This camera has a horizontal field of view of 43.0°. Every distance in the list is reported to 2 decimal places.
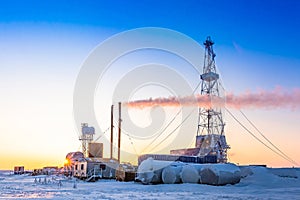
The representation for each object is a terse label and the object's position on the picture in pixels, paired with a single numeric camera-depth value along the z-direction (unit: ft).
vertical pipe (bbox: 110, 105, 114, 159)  220.02
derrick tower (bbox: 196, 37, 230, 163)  189.88
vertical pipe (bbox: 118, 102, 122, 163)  217.97
